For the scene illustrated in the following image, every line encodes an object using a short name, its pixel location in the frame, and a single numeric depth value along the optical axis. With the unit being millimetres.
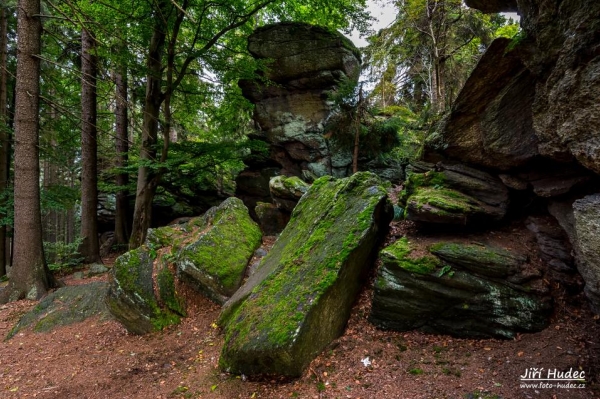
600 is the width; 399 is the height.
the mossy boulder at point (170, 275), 6215
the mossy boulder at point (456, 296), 4086
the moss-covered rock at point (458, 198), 4914
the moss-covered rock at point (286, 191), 9406
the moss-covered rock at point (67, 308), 6695
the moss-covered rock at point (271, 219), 10734
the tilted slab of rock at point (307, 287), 4012
